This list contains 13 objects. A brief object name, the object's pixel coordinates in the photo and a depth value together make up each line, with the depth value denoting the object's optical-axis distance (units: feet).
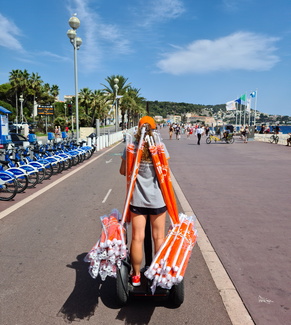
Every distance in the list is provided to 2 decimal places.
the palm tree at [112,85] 175.11
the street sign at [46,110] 110.25
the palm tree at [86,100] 211.00
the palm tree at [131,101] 186.91
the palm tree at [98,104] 210.38
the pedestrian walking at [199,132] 93.56
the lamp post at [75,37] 59.52
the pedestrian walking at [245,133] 107.20
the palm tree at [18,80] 216.33
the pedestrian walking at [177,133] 120.02
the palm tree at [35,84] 221.05
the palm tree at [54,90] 266.98
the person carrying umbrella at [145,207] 10.28
